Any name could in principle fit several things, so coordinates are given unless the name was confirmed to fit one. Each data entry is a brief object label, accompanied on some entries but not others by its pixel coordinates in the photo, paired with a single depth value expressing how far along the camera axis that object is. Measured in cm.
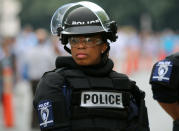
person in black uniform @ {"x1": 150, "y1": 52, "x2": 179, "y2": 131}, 1253
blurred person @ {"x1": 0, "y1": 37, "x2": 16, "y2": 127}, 3178
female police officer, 1008
